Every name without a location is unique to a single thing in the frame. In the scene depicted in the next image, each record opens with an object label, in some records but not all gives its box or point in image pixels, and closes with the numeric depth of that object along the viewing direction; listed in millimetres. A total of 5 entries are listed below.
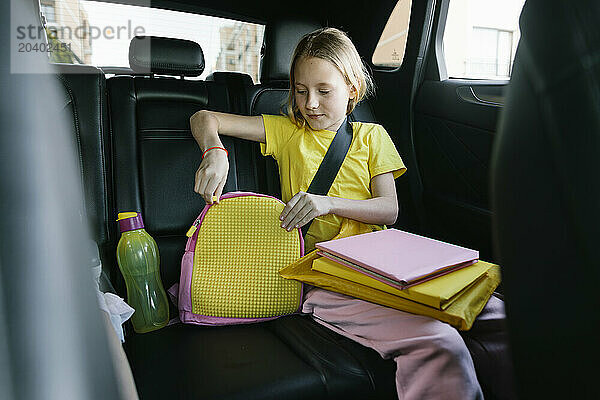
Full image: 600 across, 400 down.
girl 1101
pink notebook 940
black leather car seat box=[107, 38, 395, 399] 935
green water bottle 1244
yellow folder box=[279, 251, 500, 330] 895
